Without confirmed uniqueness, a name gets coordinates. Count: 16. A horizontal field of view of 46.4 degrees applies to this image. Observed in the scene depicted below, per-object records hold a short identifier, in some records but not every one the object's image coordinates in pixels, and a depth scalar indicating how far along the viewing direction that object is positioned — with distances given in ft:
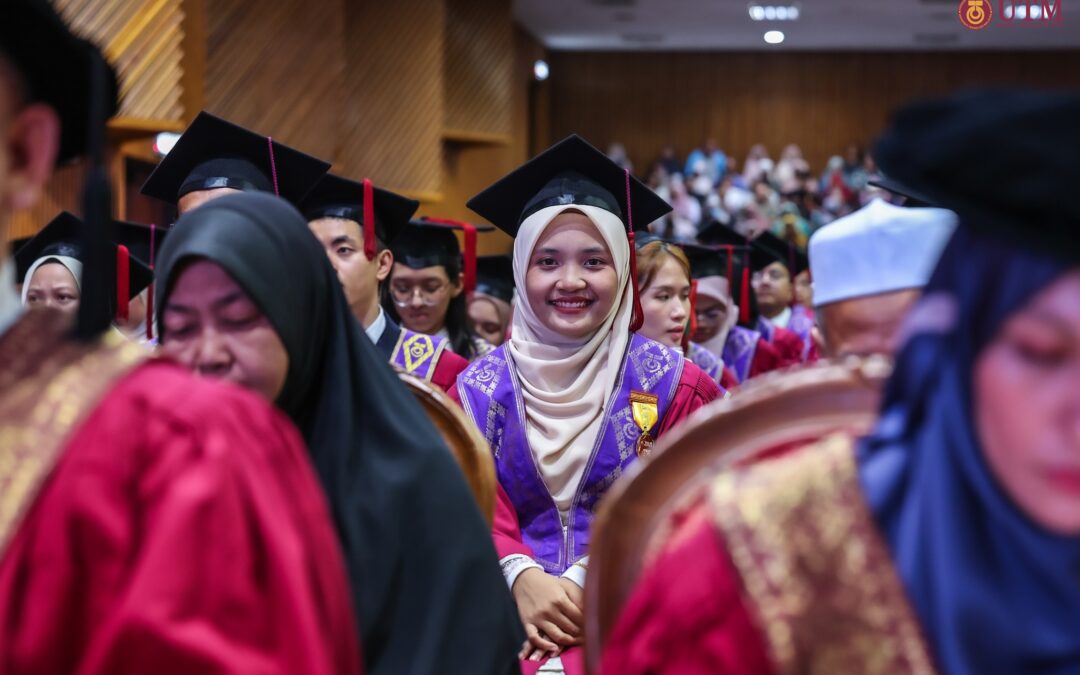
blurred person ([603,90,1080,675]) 4.23
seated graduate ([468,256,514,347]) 25.50
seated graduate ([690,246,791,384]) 24.29
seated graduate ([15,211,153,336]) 15.46
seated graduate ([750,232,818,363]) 30.96
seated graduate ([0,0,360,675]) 4.26
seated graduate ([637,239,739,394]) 17.69
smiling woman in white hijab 12.51
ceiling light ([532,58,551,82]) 66.33
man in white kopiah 7.99
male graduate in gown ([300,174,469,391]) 15.26
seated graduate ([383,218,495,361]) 20.38
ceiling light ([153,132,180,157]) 27.63
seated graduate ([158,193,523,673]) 6.56
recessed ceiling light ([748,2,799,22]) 62.64
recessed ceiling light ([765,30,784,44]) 70.08
